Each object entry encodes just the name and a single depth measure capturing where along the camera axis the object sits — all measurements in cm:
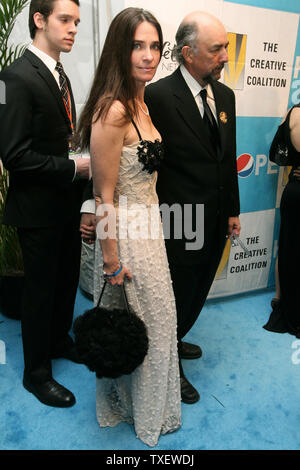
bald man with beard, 187
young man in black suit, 180
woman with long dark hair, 150
